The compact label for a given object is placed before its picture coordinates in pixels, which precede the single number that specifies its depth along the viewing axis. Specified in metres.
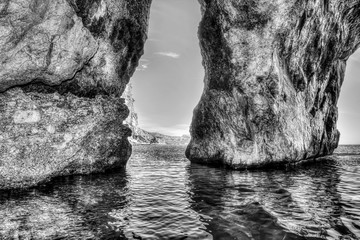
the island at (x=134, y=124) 149.88
